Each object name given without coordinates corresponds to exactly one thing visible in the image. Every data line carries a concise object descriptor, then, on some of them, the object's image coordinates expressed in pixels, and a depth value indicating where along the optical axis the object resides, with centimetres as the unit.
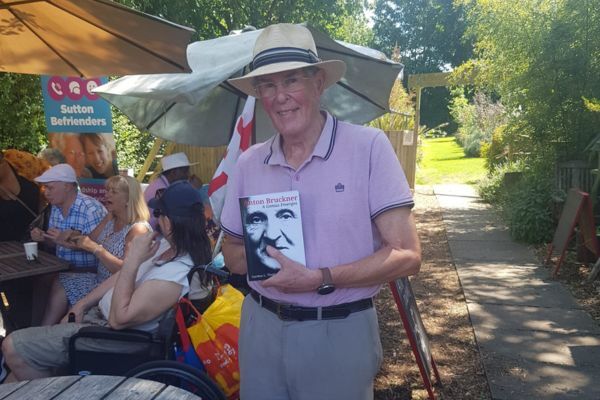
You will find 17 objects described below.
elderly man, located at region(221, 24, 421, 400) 175
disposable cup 355
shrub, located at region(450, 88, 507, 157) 2098
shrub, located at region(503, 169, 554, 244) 737
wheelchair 268
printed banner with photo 546
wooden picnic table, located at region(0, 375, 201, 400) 187
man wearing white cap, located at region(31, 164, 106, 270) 393
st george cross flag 347
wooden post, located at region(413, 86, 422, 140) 1210
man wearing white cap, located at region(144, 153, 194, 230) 548
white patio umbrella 367
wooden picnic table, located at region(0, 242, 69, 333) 343
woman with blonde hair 366
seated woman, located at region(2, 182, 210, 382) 269
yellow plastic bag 268
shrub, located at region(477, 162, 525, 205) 1084
